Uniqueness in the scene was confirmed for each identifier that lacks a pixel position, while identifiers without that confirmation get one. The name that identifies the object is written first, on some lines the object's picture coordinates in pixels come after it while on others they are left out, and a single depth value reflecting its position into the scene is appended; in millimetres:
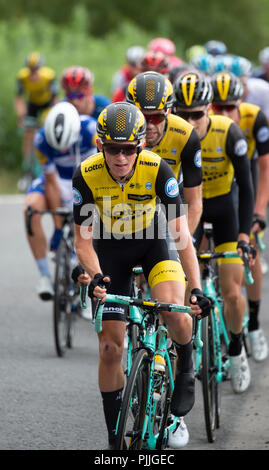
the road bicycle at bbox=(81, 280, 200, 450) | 10270
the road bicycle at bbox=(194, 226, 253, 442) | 12781
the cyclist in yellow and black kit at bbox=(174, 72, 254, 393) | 14414
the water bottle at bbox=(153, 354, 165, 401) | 11000
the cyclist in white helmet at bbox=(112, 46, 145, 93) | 28558
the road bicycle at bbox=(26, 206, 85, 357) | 17047
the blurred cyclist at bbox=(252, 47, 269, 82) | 29747
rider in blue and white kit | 17625
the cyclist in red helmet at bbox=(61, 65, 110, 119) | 19312
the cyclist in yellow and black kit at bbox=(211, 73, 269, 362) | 16047
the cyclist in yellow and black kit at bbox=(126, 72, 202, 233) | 13094
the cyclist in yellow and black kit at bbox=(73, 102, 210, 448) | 11047
